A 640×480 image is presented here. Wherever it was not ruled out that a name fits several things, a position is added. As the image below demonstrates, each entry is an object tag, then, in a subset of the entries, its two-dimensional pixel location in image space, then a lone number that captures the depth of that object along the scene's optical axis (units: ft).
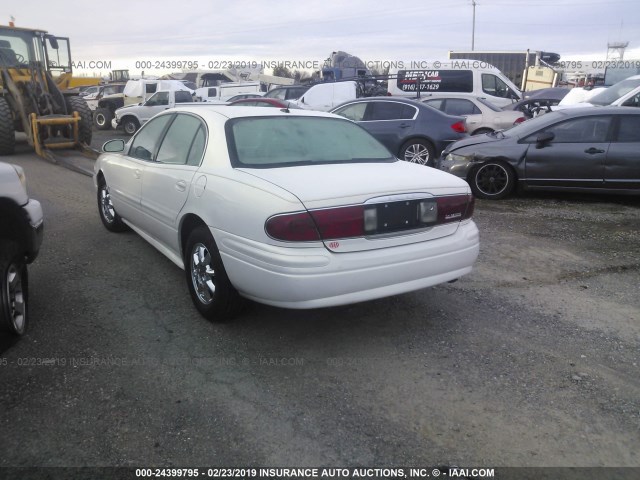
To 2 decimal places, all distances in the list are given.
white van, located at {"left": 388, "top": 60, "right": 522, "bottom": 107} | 54.54
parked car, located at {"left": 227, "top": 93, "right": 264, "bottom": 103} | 63.82
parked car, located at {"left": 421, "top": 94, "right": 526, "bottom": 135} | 41.68
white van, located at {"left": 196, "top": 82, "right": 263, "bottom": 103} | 77.25
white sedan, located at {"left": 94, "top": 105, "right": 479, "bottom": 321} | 10.07
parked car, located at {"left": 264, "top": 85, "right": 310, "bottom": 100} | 63.52
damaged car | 24.40
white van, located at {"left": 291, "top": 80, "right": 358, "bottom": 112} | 55.93
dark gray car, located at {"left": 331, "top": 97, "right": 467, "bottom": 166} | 32.99
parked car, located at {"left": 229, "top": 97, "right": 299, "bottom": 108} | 46.27
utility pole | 202.18
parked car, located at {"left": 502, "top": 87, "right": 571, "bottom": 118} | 46.24
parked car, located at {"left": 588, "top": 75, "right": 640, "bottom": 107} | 36.27
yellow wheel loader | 41.24
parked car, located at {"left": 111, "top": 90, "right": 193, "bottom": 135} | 61.67
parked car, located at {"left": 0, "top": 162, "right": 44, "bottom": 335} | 10.85
